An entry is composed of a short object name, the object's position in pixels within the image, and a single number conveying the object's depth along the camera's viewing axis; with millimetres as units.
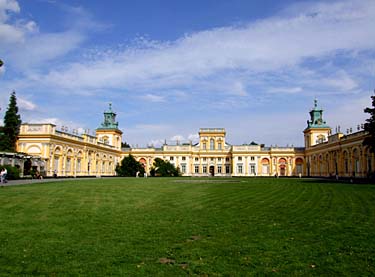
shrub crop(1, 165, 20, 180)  34062
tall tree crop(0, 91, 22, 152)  46906
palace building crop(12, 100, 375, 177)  47531
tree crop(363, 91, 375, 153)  31150
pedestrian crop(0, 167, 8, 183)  28141
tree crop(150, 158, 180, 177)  69250
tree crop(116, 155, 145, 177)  66625
